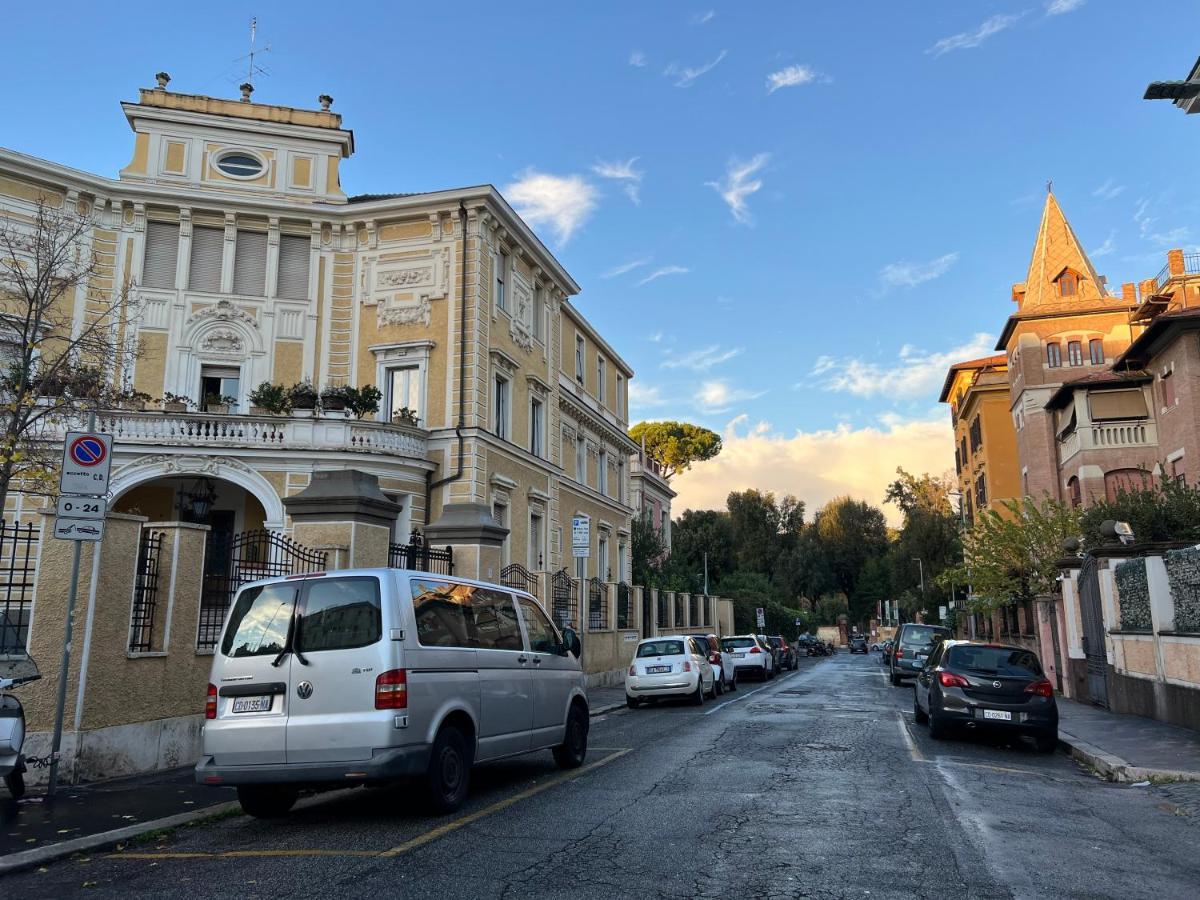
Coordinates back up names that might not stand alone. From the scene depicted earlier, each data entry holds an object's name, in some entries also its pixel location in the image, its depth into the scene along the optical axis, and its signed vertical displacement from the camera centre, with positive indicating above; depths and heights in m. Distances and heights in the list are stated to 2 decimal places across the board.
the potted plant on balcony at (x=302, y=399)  23.22 +5.64
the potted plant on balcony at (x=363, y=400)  23.38 +5.66
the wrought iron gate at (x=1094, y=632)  18.11 -0.16
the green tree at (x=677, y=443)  70.69 +13.75
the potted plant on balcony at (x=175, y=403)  22.73 +5.43
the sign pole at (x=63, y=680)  8.34 -0.48
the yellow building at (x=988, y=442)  48.69 +9.92
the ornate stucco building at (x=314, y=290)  24.56 +9.56
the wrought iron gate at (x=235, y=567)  11.77 +0.78
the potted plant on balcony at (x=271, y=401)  23.28 +5.60
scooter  7.59 -0.91
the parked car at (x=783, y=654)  36.12 -1.16
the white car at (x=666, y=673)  19.06 -0.98
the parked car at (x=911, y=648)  28.20 -0.72
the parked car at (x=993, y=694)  12.52 -0.95
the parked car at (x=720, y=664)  22.73 -0.98
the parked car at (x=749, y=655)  29.53 -0.95
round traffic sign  8.81 +1.66
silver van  7.07 -0.51
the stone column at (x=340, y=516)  12.50 +1.48
